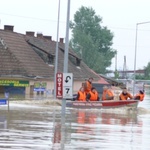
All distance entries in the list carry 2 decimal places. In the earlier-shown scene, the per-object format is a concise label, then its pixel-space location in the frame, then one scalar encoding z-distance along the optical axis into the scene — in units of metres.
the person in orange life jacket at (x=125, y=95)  37.31
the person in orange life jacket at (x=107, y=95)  37.25
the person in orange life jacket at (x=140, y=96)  39.45
